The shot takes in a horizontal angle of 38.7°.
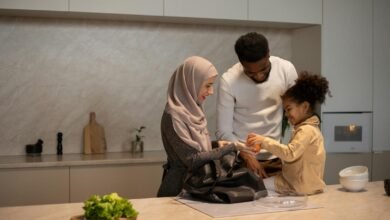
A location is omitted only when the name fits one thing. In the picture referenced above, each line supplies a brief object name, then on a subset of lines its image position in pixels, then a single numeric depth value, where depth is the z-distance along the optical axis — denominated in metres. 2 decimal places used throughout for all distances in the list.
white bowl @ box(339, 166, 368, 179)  2.33
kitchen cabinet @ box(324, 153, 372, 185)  4.04
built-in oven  4.03
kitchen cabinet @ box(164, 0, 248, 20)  3.62
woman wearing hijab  2.27
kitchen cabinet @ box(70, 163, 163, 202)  3.41
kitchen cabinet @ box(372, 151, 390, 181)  4.16
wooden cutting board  3.80
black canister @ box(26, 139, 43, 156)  3.71
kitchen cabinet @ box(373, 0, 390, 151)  4.11
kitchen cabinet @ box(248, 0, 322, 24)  3.83
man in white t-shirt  2.70
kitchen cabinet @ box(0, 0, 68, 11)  3.29
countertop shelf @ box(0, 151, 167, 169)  3.31
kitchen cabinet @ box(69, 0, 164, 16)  3.42
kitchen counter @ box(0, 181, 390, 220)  1.88
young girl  2.29
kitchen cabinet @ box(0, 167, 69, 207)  3.29
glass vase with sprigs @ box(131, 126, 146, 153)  3.94
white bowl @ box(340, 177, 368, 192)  2.33
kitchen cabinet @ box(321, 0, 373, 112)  3.97
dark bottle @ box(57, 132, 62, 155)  3.79
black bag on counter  2.10
